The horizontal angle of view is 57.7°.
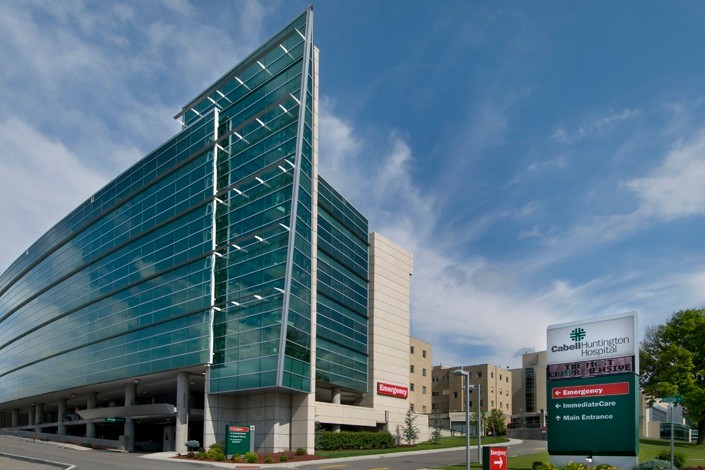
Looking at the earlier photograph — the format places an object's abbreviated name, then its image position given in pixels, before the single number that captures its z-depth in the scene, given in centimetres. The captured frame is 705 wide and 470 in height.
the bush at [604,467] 2762
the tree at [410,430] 6669
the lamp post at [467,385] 3095
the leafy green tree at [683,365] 5581
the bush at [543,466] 2995
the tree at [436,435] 6944
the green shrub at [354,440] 5389
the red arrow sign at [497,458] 2739
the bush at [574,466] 2767
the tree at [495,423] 9747
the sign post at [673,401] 2736
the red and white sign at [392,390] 6994
